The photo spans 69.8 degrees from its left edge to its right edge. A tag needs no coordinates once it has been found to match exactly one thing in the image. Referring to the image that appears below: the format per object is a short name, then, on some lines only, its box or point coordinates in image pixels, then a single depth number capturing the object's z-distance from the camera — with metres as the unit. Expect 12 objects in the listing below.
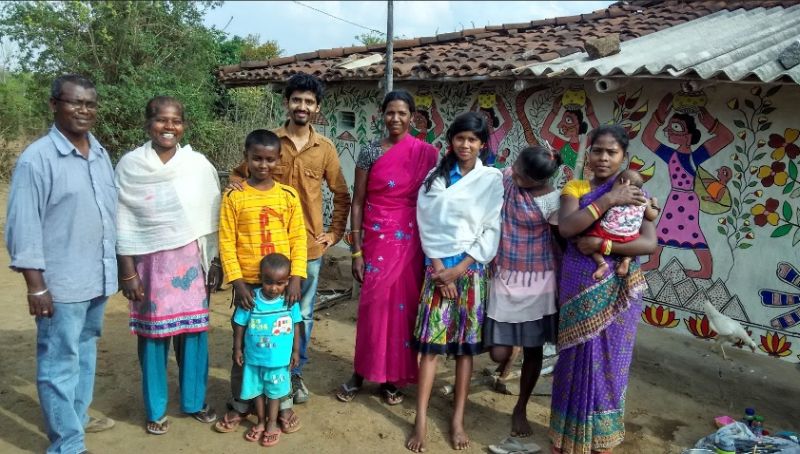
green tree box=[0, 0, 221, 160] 8.55
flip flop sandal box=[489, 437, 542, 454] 3.00
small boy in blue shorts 2.83
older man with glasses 2.36
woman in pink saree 3.18
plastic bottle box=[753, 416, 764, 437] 3.29
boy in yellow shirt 2.81
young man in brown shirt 3.10
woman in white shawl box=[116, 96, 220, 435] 2.73
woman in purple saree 2.57
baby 2.55
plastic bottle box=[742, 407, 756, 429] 3.41
